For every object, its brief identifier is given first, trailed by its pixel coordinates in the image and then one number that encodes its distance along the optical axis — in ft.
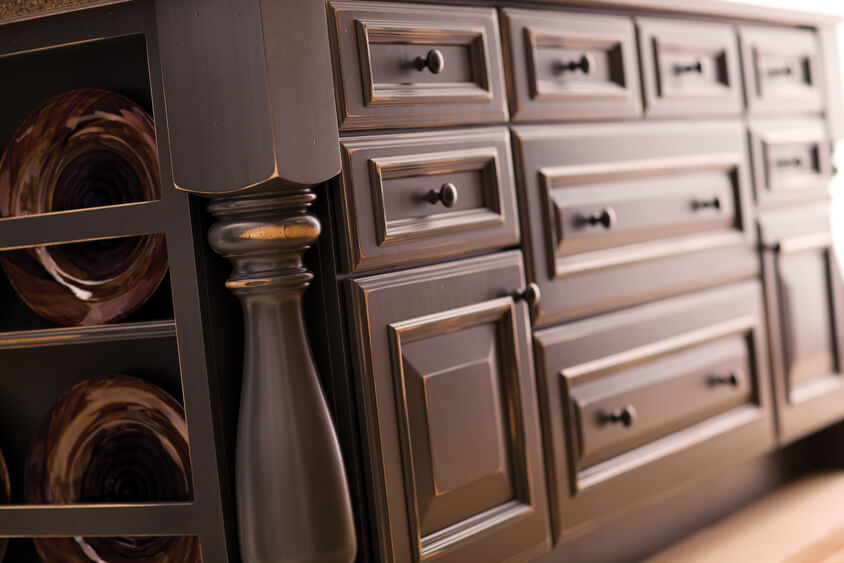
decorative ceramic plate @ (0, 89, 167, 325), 8.03
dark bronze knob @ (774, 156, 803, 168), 10.73
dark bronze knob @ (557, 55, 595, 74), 9.15
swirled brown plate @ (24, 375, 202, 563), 8.03
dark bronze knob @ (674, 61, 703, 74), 9.90
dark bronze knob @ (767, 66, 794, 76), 10.74
